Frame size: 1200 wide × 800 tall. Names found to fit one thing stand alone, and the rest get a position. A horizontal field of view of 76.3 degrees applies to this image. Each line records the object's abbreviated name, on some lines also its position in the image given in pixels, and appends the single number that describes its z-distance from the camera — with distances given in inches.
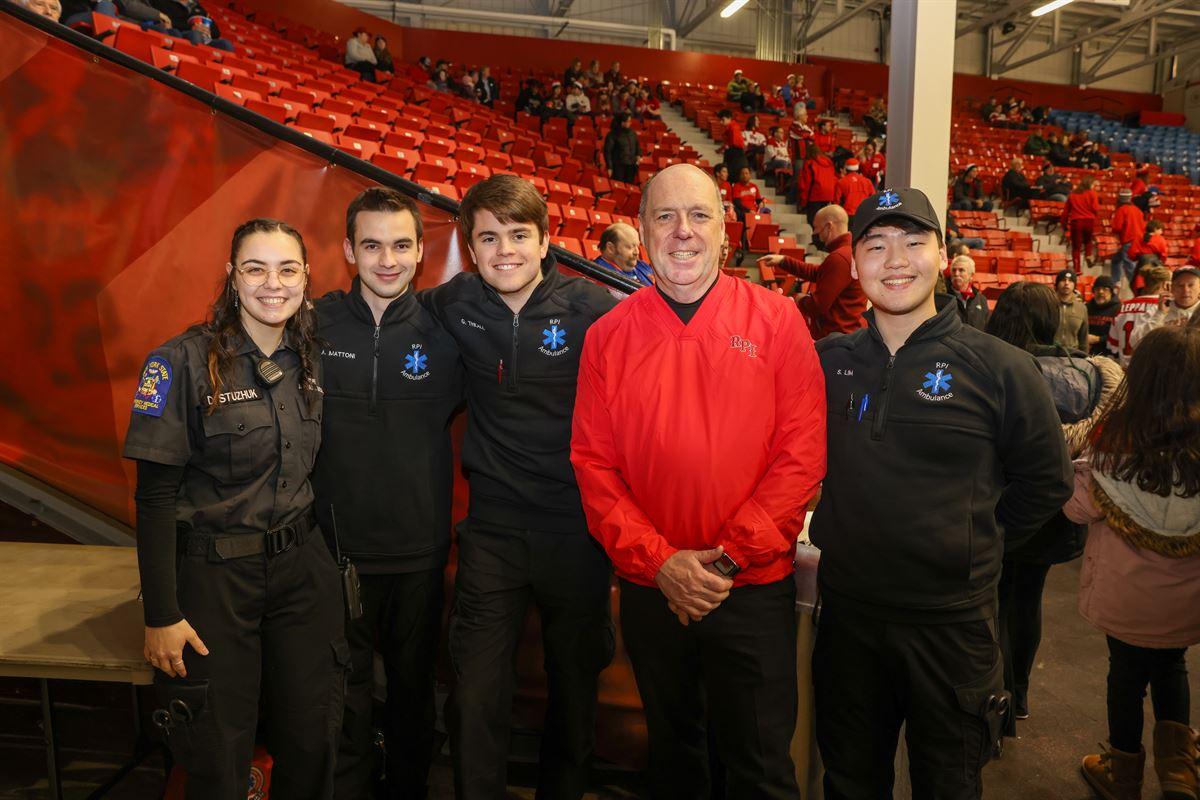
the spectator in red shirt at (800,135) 525.7
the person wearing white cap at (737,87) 669.3
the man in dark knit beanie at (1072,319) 225.5
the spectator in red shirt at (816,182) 419.2
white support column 184.5
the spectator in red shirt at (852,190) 389.1
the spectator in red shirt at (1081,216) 503.5
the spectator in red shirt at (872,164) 505.0
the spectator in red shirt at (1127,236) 482.3
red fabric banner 105.3
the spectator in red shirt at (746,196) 410.7
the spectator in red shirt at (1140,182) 605.1
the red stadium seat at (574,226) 295.0
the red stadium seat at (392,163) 254.4
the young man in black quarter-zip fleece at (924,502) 65.7
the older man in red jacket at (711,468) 67.8
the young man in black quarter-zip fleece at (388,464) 81.1
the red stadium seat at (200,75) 232.4
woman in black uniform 66.1
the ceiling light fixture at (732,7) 627.2
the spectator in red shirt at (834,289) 170.7
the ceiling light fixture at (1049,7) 565.8
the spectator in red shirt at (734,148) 479.8
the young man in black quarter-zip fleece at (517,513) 78.3
